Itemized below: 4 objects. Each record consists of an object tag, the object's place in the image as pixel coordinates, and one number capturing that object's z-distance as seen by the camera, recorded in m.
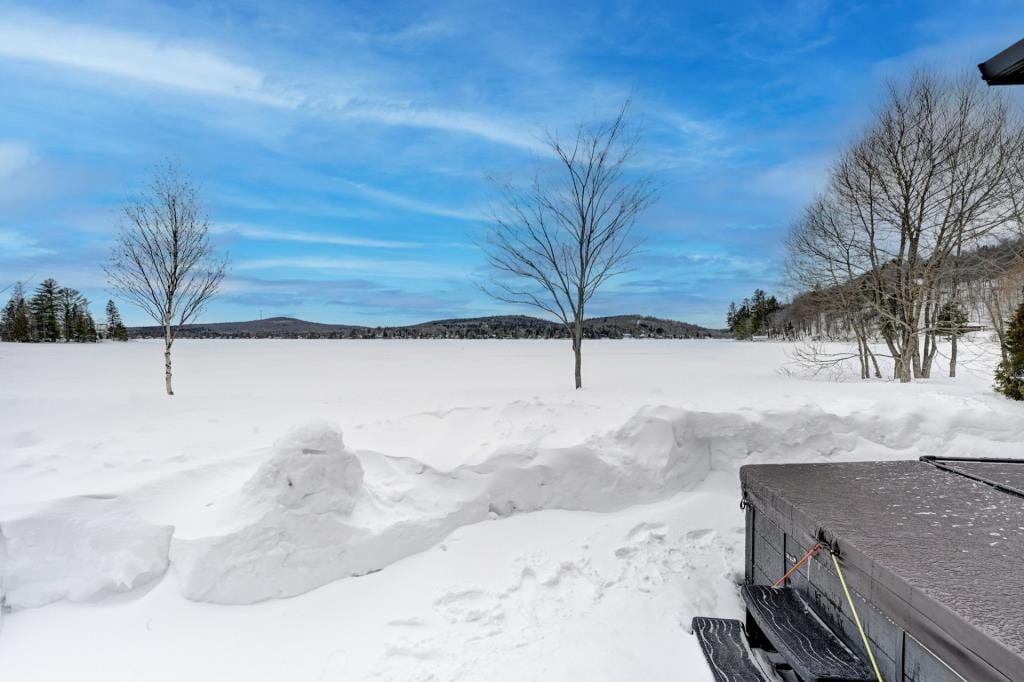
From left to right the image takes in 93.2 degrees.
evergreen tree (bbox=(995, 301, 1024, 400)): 6.48
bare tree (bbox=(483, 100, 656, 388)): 9.23
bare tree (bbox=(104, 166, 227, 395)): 10.88
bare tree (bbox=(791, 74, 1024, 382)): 10.55
